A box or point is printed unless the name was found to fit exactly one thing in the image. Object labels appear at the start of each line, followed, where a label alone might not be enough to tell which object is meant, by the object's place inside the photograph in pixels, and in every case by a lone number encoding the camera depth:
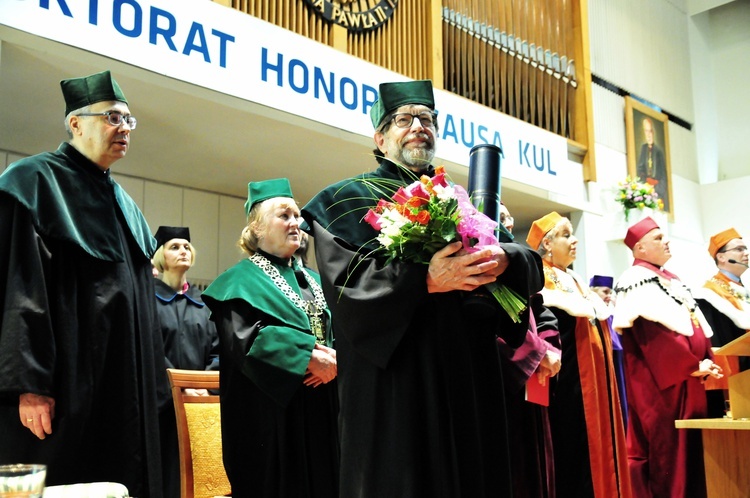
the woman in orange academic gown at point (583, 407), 3.98
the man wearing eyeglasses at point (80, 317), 2.34
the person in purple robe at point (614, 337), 5.70
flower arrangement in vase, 8.88
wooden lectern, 3.12
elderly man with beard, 1.88
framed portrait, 9.77
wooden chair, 2.94
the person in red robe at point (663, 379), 4.41
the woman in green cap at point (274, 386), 2.89
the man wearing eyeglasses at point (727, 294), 5.51
